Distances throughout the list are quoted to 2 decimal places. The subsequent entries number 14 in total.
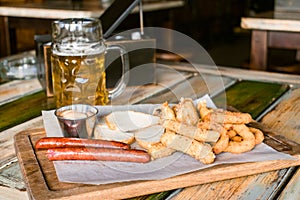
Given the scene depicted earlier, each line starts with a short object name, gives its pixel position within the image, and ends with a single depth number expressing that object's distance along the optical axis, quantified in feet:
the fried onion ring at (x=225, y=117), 3.26
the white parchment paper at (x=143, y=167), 2.77
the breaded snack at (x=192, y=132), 3.05
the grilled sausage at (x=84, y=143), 3.01
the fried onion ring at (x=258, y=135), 3.21
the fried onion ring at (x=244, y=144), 3.08
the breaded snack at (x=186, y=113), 3.27
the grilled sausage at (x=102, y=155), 2.92
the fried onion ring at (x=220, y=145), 3.05
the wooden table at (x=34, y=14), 9.01
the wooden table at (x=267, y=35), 7.62
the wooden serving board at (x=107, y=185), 2.63
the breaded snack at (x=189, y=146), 2.95
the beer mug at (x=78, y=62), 4.22
